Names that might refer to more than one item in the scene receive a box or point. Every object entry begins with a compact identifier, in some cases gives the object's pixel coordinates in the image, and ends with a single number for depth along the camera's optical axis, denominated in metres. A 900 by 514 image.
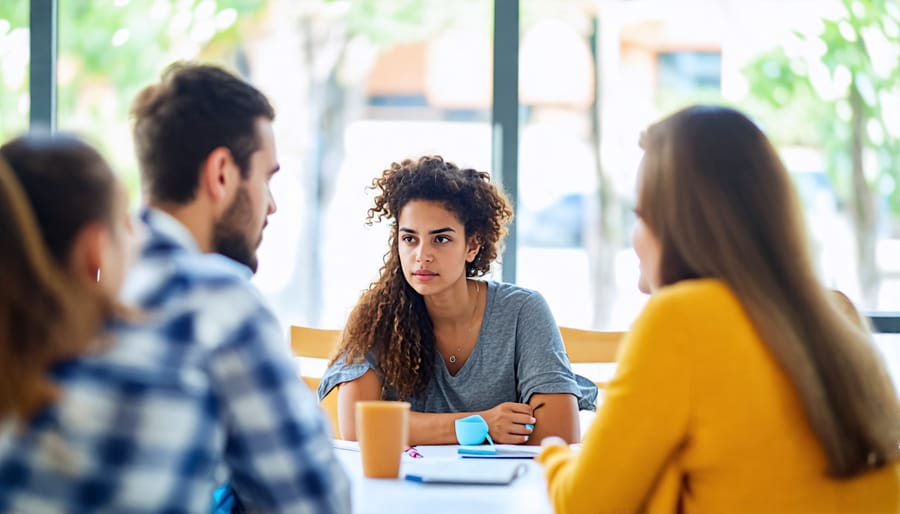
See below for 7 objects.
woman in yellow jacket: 2.02
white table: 2.18
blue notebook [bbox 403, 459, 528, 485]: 2.29
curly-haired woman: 2.82
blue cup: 2.56
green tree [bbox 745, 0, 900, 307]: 4.03
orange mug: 2.31
